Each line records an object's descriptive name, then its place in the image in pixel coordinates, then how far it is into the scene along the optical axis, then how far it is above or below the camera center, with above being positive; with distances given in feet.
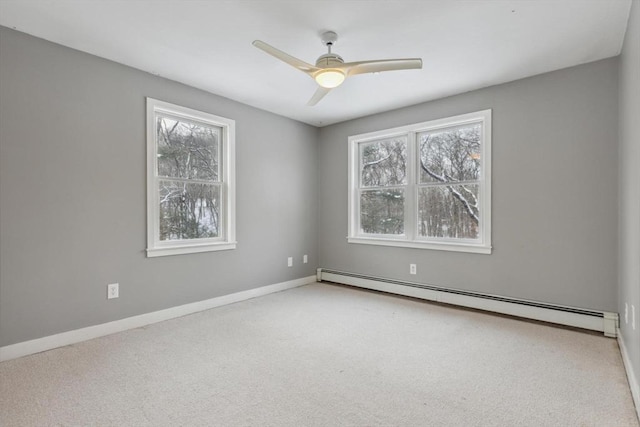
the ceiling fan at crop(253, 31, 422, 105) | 8.08 +3.60
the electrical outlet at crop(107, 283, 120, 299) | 9.99 -2.32
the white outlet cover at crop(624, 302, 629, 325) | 7.77 -2.37
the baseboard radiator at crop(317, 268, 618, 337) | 9.96 -3.19
